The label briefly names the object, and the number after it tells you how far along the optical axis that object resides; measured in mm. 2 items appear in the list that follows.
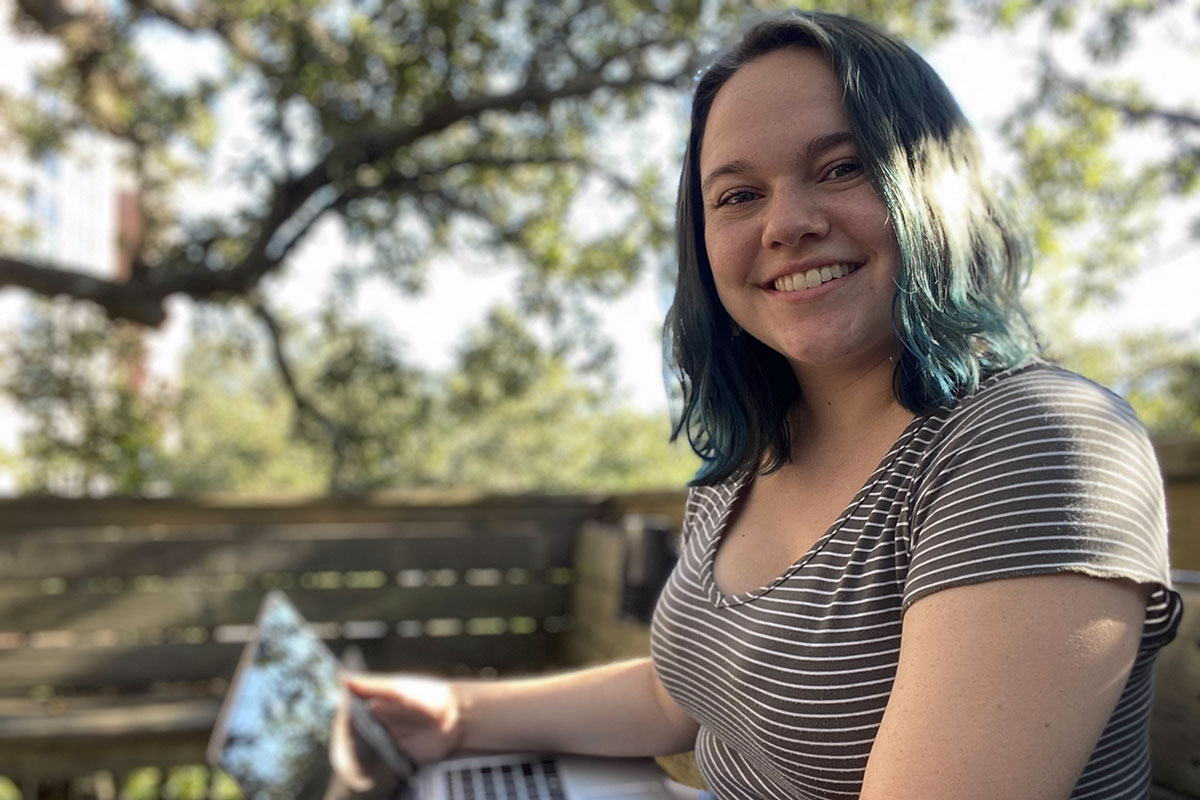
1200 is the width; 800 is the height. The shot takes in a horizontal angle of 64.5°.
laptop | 1143
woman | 639
